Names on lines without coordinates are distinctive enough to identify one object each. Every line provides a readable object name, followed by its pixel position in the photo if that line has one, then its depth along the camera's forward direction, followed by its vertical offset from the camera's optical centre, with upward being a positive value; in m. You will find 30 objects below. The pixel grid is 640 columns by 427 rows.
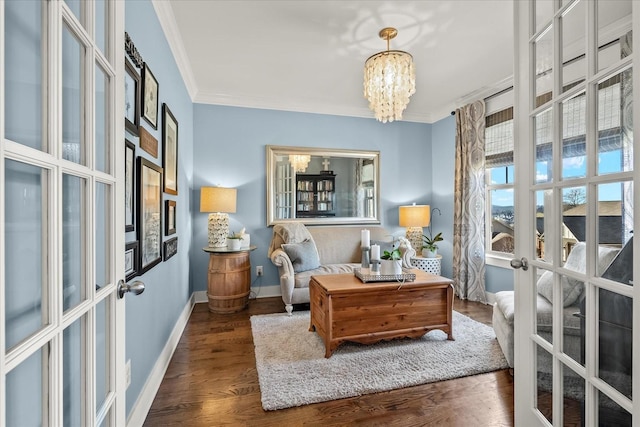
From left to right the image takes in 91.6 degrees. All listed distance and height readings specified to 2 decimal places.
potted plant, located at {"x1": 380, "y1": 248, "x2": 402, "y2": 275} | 2.56 -0.44
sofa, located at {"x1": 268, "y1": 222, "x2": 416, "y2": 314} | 3.33 -0.47
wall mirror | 4.17 +0.37
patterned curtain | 3.79 +0.07
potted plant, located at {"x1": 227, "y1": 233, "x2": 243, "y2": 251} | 3.42 -0.34
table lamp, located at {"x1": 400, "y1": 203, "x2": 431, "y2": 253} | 4.20 -0.13
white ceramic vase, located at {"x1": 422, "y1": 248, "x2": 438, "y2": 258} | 4.11 -0.55
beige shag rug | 1.91 -1.09
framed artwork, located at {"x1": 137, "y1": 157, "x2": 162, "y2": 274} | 1.74 +0.00
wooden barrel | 3.37 -0.77
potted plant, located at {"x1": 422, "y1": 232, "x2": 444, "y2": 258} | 4.11 -0.50
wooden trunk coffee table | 2.36 -0.77
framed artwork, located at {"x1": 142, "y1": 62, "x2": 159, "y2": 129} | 1.82 +0.72
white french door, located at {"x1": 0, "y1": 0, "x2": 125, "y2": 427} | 0.60 -0.01
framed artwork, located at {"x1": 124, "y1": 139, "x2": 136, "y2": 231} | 1.55 +0.14
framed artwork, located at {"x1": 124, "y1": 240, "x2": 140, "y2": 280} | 1.53 -0.24
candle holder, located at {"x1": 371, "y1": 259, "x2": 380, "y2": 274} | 2.66 -0.46
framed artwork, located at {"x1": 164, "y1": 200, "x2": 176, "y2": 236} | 2.41 -0.04
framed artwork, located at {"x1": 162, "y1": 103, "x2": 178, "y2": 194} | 2.38 +0.52
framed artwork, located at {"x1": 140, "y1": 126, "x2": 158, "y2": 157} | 1.82 +0.44
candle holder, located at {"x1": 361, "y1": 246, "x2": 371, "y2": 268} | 2.80 -0.41
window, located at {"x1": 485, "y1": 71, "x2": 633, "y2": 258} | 0.95 +0.22
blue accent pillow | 3.46 -0.49
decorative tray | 2.51 -0.53
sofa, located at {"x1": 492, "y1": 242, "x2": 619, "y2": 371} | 1.06 -0.34
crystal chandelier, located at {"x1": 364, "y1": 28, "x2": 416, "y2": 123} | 2.50 +1.09
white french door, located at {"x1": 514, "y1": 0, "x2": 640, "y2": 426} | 0.93 +0.00
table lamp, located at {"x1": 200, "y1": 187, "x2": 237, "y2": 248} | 3.48 +0.05
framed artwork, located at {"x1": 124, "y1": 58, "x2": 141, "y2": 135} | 1.54 +0.60
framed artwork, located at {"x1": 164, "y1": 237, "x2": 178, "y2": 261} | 2.34 -0.28
